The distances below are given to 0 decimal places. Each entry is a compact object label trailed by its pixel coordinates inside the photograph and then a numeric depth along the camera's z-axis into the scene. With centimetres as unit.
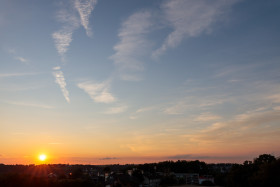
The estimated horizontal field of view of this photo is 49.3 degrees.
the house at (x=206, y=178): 10450
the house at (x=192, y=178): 11793
